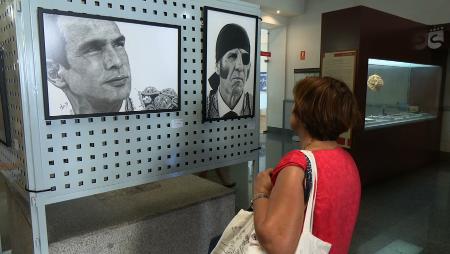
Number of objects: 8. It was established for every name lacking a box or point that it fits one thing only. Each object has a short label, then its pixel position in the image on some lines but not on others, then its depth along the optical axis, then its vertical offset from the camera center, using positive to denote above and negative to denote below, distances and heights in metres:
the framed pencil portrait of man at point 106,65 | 0.98 +0.08
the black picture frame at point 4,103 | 1.10 -0.05
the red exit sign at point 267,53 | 9.50 +1.04
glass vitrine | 4.87 -0.08
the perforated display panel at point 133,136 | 0.99 -0.18
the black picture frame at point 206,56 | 1.34 +0.13
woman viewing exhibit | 0.86 -0.27
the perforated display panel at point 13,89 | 0.97 +0.00
